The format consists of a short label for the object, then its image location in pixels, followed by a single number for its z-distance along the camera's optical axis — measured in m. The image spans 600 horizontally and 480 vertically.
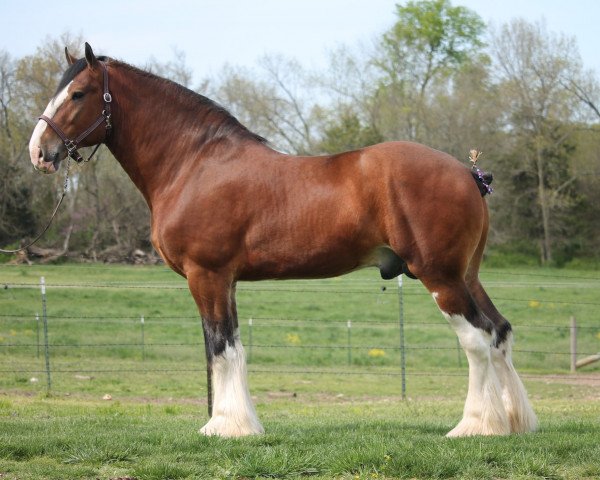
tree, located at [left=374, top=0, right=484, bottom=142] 48.59
